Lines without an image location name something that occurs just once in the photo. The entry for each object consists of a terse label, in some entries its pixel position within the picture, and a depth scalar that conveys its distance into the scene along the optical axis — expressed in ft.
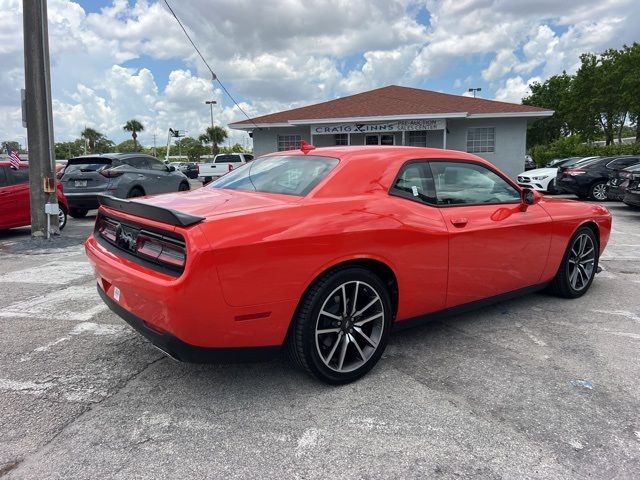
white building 68.28
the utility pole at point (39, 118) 27.27
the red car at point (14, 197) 29.37
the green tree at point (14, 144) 262.53
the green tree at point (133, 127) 266.77
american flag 30.45
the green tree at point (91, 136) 280.72
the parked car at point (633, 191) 36.47
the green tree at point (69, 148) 323.39
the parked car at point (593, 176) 48.65
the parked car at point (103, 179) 36.68
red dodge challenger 8.54
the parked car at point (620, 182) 37.99
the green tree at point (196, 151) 291.79
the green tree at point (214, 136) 233.80
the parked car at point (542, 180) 56.65
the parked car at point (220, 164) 86.43
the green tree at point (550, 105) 160.97
